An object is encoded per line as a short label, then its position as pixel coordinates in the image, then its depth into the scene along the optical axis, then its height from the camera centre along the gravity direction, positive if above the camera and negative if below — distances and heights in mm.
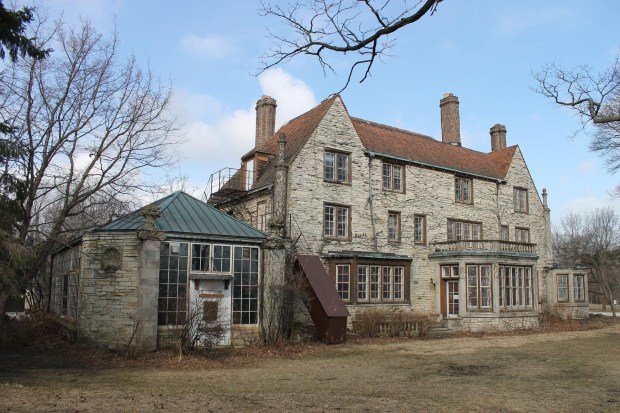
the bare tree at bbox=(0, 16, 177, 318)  18797 +4722
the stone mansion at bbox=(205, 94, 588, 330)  23625 +2768
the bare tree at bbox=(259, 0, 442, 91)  6179 +2968
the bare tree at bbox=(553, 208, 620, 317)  42594 +1982
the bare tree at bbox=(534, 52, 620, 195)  12156 +4017
